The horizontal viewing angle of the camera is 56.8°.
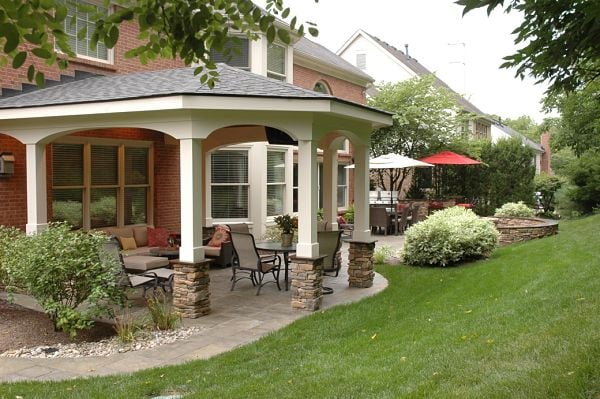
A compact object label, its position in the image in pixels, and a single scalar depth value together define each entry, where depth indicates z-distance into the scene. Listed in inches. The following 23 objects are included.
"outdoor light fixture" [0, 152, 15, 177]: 374.6
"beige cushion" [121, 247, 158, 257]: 424.8
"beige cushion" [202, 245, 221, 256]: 455.2
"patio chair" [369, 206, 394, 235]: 697.0
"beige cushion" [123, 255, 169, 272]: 352.2
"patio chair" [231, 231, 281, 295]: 353.7
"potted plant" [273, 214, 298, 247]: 379.2
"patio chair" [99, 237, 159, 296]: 280.1
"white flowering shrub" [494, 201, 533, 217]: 645.9
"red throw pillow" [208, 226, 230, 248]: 463.8
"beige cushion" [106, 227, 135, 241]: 458.3
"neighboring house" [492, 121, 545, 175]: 1836.9
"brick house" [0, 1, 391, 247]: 298.2
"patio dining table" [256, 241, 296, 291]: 365.1
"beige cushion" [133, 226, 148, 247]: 470.9
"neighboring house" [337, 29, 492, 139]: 1268.5
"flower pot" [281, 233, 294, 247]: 378.8
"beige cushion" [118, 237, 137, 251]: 449.4
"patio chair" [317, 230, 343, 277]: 369.1
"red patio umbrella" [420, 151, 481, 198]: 787.4
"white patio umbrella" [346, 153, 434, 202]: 692.7
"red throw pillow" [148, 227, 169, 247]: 459.8
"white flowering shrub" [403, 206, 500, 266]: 437.7
